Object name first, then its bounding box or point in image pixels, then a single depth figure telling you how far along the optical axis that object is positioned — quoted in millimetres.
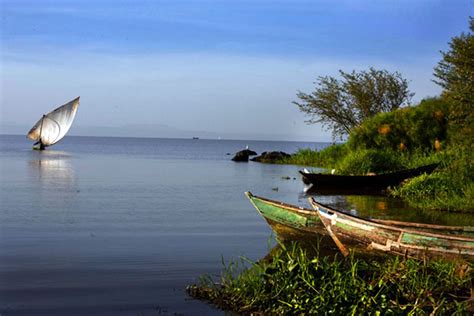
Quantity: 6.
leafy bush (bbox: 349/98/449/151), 32438
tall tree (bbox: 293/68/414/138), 45250
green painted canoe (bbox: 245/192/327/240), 11477
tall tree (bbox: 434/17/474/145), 19672
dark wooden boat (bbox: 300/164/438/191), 24422
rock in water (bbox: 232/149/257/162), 59438
